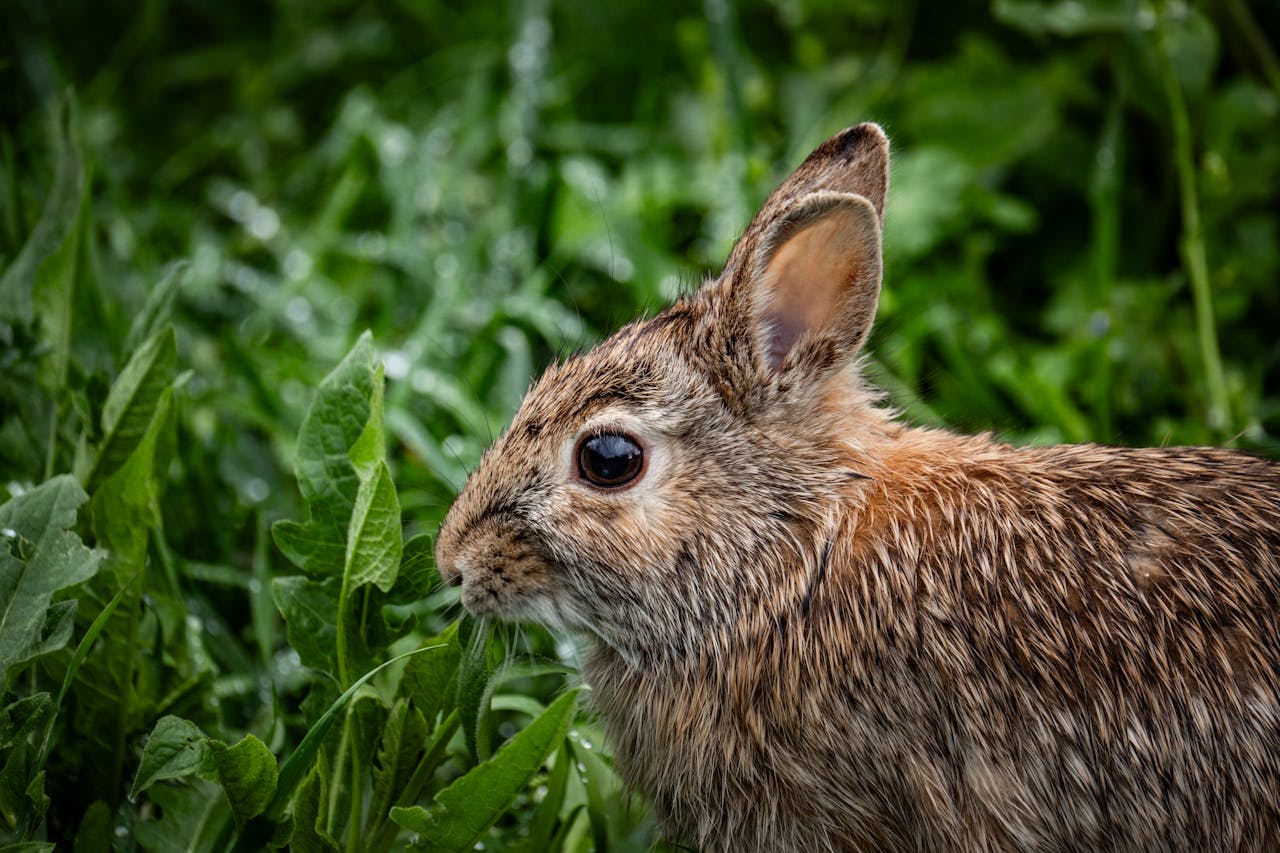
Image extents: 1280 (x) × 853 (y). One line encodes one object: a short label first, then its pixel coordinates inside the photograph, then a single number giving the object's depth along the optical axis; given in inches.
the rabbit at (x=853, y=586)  180.9
